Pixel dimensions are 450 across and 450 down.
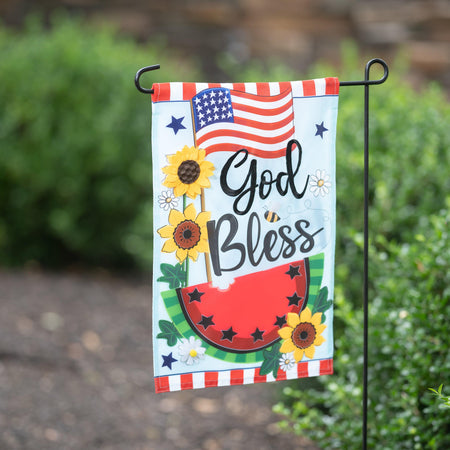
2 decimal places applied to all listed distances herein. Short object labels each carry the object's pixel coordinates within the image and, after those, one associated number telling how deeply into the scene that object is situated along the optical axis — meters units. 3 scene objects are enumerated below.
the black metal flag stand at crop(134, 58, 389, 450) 3.26
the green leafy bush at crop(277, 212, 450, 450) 3.35
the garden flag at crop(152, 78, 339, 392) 3.21
